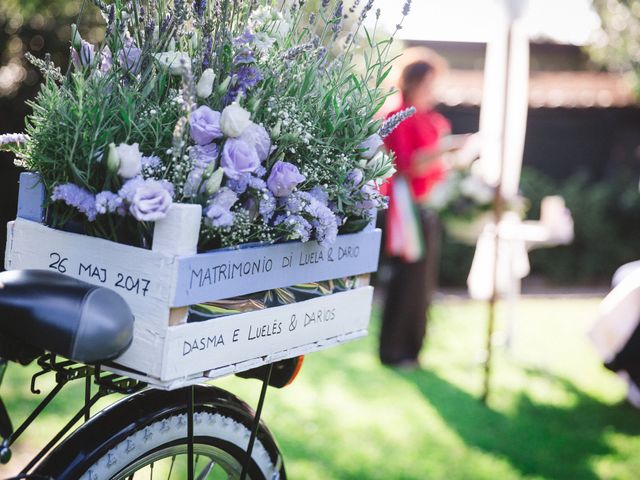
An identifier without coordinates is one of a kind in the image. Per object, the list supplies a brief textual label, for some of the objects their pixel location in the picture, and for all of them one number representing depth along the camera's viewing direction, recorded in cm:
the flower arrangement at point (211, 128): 140
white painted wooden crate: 136
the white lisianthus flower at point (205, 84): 143
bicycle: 125
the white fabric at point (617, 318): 381
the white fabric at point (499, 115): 450
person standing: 469
